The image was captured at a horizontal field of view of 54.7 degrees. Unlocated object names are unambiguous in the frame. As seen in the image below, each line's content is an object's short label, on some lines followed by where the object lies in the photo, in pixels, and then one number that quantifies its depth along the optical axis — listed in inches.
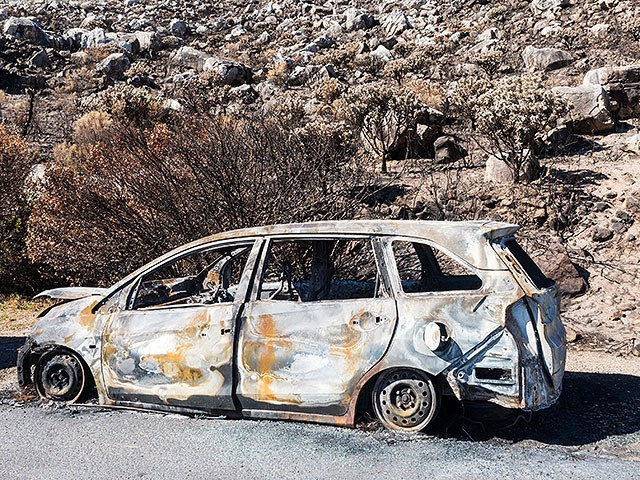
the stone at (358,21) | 1636.3
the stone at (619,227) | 509.6
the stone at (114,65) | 1312.7
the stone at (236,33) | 1689.2
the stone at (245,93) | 1125.0
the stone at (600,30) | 1077.1
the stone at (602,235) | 504.4
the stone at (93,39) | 1521.9
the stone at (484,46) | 1206.1
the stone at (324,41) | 1521.0
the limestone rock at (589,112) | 679.7
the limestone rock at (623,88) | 718.5
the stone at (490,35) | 1273.6
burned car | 171.2
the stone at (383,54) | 1330.0
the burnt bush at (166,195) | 413.4
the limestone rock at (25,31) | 1486.2
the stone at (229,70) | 1241.0
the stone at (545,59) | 999.0
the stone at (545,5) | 1298.0
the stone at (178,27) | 1686.8
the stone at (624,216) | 517.3
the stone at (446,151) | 687.7
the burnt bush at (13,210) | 509.4
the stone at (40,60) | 1368.1
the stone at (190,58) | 1369.3
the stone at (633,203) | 526.6
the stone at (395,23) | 1529.3
